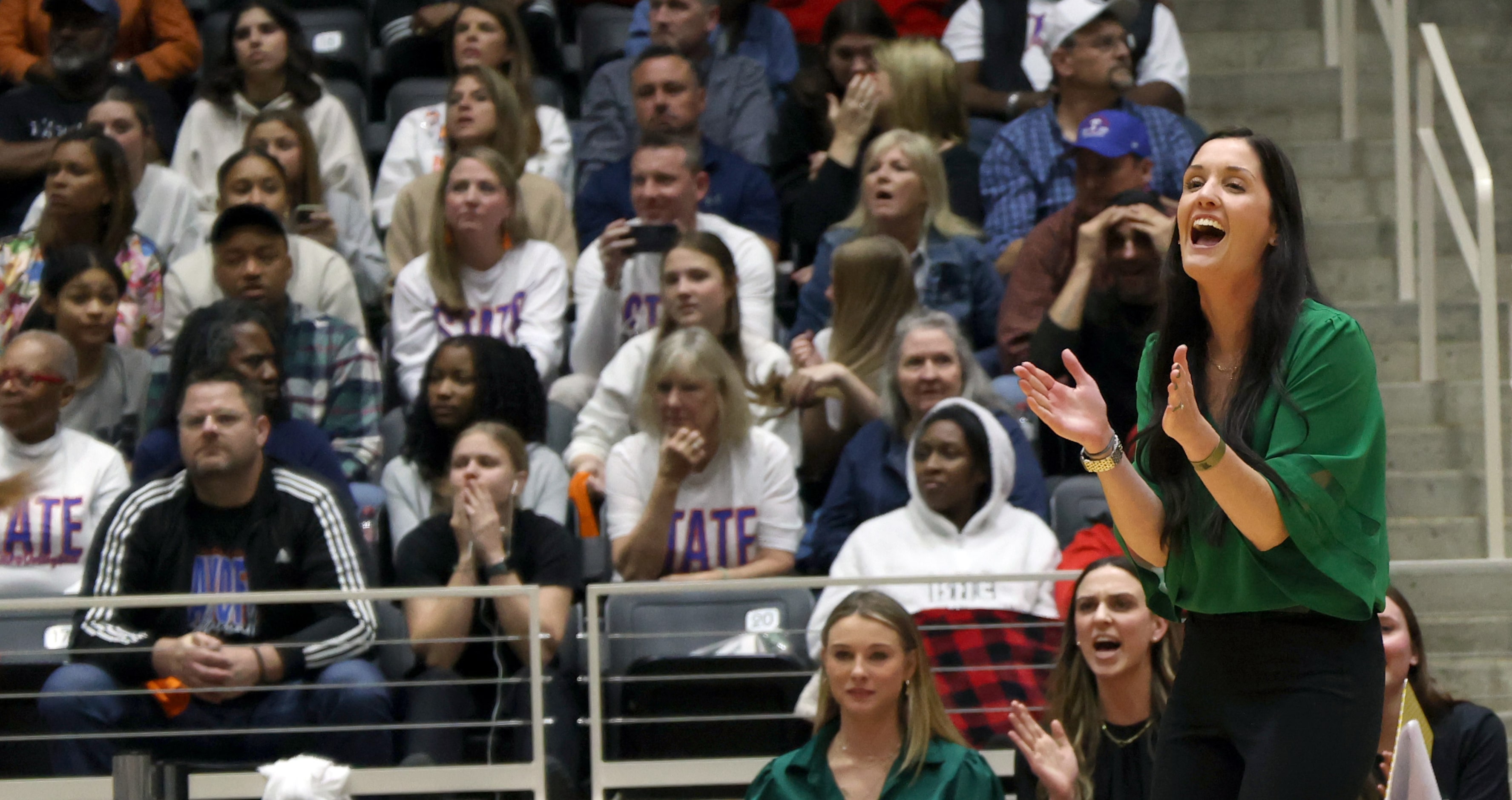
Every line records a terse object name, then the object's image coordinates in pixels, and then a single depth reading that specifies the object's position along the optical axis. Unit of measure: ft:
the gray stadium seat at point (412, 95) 48.62
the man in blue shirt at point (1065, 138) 41.88
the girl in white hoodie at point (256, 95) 45.19
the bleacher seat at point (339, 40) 50.29
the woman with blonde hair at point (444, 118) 45.29
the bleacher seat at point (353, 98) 48.91
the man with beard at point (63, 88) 45.52
